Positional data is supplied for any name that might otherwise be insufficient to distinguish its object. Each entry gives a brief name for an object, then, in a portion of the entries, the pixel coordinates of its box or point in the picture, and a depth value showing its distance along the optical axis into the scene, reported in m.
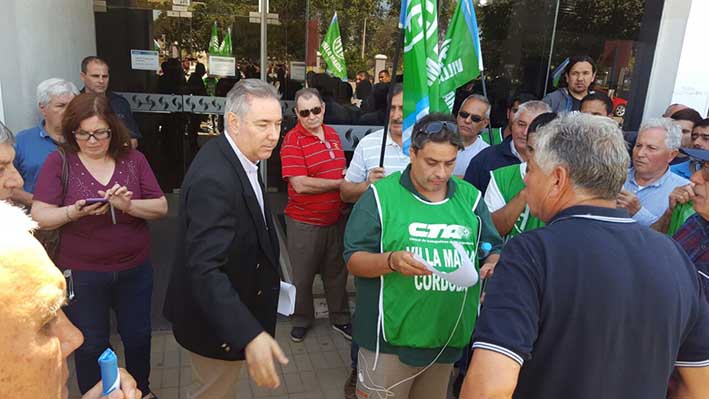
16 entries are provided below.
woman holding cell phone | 2.58
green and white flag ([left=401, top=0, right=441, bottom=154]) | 2.82
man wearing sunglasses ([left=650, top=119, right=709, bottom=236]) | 2.59
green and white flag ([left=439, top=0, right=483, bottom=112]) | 3.47
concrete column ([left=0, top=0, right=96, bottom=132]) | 3.47
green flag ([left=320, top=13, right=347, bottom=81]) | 5.85
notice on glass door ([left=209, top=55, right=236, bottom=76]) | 6.93
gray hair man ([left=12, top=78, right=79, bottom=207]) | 3.12
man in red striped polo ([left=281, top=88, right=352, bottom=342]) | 3.81
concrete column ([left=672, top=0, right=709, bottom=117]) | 4.84
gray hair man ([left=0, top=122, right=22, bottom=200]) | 2.13
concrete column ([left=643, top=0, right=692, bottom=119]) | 5.00
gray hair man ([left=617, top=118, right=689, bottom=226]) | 2.95
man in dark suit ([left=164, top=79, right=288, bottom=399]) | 1.87
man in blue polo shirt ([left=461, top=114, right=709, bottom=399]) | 1.31
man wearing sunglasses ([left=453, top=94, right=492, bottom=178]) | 3.87
